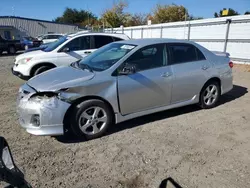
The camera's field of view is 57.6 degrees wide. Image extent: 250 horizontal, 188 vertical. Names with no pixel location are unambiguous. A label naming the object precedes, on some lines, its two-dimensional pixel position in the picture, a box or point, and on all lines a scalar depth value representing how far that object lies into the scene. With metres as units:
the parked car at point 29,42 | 21.70
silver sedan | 3.45
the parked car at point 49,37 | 23.79
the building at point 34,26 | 32.50
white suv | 6.92
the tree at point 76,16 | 71.62
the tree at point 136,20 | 45.41
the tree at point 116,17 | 39.31
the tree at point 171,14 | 39.94
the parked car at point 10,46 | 19.16
